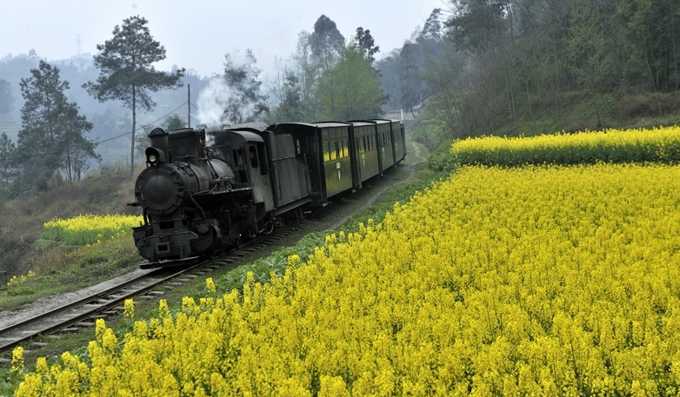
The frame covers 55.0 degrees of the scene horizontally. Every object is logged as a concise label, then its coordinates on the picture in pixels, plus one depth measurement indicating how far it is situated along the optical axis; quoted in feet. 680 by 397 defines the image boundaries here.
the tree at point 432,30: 426.92
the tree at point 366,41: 304.30
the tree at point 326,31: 299.87
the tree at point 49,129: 196.34
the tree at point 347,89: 203.62
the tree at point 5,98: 479.00
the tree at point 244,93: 166.20
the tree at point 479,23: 184.96
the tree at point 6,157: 214.90
